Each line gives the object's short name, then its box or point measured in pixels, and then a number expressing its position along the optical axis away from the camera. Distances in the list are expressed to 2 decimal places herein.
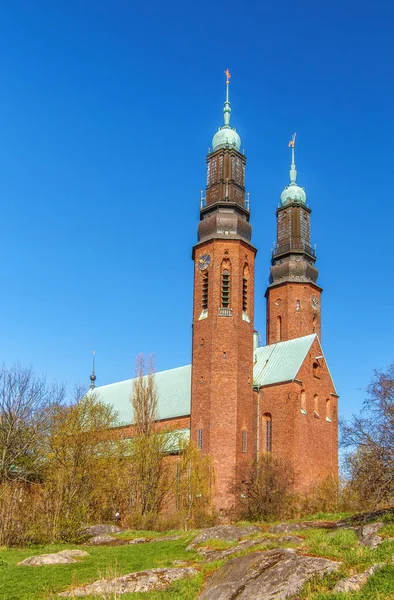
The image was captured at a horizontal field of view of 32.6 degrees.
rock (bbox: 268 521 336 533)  22.41
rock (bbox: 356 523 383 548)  14.66
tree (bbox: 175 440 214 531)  37.47
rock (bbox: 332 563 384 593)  10.49
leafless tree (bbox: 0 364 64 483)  33.78
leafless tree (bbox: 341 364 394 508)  18.36
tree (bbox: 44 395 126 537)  28.98
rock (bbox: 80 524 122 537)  29.33
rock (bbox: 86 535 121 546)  26.62
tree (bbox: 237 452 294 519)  33.88
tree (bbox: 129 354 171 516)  38.38
